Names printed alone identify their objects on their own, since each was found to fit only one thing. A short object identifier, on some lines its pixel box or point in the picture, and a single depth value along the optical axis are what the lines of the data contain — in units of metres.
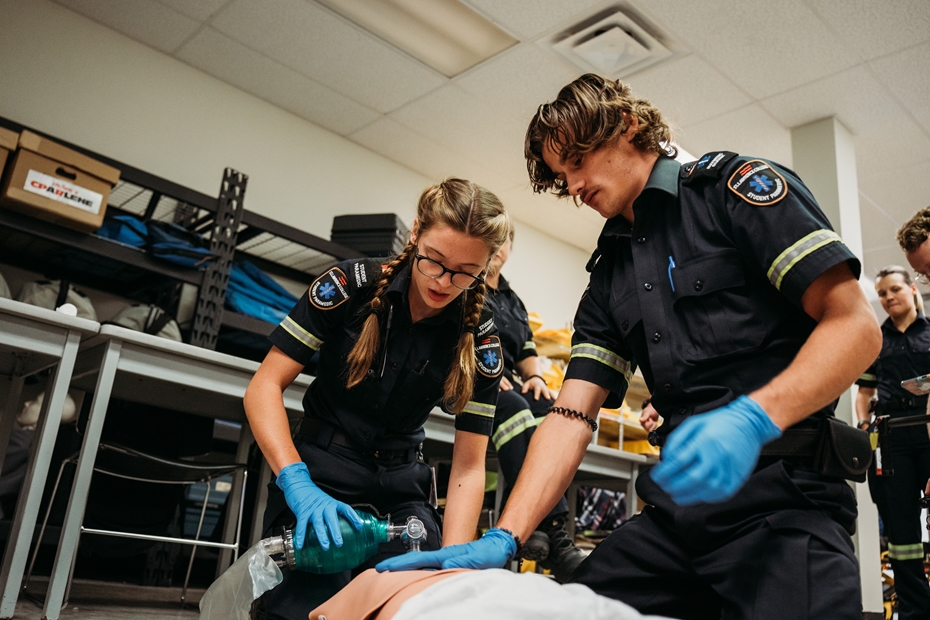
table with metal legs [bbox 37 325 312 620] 1.93
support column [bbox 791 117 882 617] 3.67
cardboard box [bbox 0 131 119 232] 2.60
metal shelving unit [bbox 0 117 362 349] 2.80
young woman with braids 1.52
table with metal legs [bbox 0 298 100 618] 1.84
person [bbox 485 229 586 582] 2.55
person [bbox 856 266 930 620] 3.01
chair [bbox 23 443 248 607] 2.41
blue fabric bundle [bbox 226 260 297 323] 3.25
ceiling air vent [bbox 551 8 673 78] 3.37
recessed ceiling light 3.39
